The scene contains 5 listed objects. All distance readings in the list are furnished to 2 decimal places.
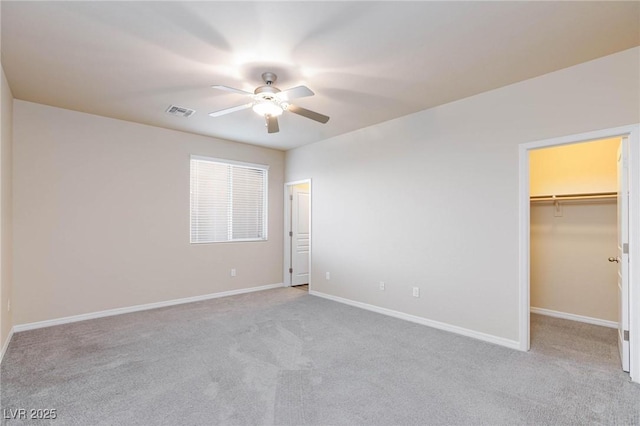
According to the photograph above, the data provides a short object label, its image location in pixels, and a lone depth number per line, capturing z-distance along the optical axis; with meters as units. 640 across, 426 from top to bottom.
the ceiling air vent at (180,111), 3.92
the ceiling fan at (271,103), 2.94
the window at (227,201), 5.23
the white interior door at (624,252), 2.65
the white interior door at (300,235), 6.31
